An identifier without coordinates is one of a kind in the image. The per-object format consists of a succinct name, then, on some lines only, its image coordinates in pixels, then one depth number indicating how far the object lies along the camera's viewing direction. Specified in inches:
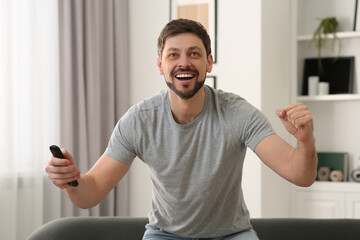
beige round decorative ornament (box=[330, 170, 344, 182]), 157.5
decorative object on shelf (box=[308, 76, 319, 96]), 160.1
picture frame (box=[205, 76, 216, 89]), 152.6
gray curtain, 142.3
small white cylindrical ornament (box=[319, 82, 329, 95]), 159.0
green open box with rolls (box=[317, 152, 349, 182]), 159.0
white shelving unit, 155.1
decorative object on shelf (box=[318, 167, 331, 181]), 159.8
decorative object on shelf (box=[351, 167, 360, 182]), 157.0
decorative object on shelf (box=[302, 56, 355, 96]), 160.6
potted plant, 159.1
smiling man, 79.6
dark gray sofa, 95.7
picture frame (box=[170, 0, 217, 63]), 152.9
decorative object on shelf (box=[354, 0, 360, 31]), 156.6
